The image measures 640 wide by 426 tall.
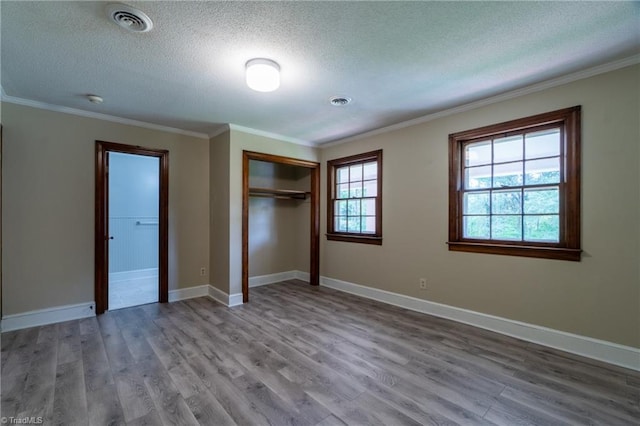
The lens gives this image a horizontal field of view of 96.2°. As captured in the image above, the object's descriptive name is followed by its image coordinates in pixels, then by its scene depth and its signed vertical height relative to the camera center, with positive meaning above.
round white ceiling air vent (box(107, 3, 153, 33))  1.76 +1.25
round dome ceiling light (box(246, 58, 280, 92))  2.34 +1.15
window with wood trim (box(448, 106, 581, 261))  2.66 +0.27
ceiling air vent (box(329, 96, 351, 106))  3.14 +1.26
